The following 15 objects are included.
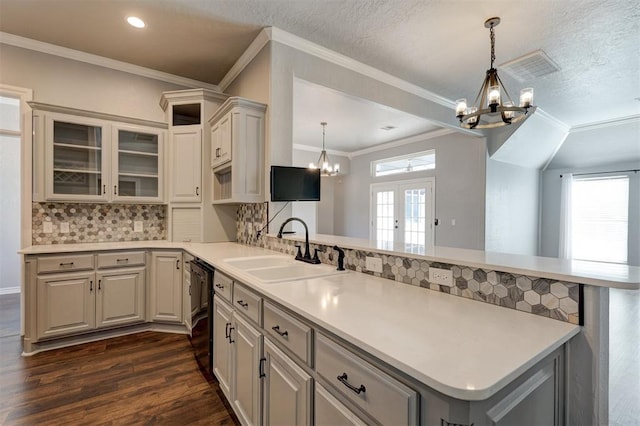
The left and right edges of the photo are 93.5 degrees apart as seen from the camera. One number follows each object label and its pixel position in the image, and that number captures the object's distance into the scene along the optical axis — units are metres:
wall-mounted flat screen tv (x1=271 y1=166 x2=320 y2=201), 2.77
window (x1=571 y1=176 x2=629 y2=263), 5.56
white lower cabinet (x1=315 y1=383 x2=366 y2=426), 0.94
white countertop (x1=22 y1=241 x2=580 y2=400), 0.72
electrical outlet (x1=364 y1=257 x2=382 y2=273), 1.72
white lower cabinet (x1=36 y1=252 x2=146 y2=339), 2.69
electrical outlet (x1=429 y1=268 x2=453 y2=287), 1.39
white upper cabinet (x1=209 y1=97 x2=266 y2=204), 2.79
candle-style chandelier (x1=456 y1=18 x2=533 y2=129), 2.62
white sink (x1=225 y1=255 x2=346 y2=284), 1.83
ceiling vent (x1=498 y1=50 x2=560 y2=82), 3.08
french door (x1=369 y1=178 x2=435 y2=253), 6.25
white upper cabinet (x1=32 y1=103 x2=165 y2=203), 2.90
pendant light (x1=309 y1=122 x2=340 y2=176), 5.81
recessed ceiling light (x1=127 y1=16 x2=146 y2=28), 2.62
